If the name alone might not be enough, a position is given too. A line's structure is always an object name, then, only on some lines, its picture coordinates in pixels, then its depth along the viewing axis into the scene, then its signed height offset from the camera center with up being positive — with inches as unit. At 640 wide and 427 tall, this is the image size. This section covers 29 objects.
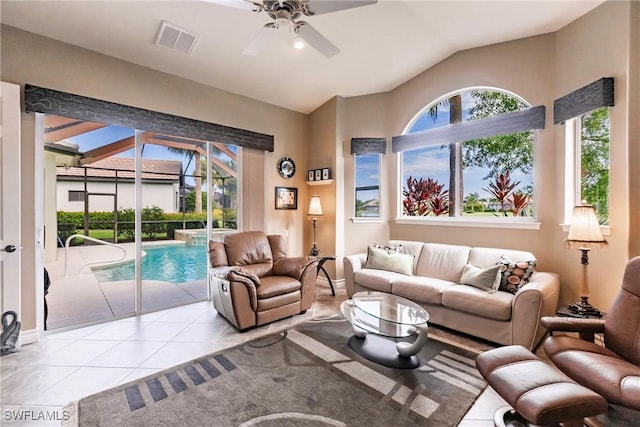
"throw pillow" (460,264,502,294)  114.3 -27.5
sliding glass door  127.0 -2.9
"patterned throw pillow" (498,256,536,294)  112.2 -24.8
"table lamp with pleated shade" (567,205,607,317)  94.1 -9.3
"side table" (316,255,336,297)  169.5 -34.5
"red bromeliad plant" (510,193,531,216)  138.2 +4.2
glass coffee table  94.0 -40.1
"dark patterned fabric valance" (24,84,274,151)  110.2 +43.5
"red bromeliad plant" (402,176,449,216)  168.6 +8.5
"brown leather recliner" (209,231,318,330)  119.4 -31.8
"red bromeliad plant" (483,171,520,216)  144.2 +11.7
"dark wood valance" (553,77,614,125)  99.5 +41.9
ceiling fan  80.5 +58.7
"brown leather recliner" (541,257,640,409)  60.7 -35.4
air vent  113.5 +72.4
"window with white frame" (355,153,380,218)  190.1 +17.7
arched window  140.0 +27.9
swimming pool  145.1 -29.7
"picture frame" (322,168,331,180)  187.5 +25.3
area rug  70.8 -50.8
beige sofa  99.1 -33.0
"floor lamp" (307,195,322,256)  183.5 +1.0
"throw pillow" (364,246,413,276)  149.0 -26.5
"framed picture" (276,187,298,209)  190.9 +9.5
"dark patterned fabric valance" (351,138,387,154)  184.9 +42.9
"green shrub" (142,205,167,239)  143.0 -5.3
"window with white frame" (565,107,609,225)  108.0 +20.3
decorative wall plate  191.6 +30.0
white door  101.0 +4.6
